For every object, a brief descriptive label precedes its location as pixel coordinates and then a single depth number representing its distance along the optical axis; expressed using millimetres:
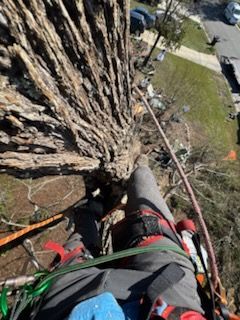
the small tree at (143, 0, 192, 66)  8328
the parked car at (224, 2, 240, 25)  12770
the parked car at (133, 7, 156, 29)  9753
